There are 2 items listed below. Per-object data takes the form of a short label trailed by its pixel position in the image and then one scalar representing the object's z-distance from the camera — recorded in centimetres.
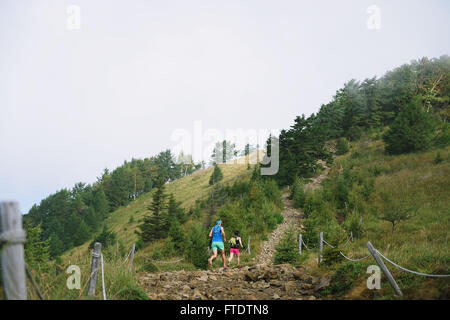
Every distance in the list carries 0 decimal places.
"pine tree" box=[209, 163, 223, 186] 5634
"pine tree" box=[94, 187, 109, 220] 6575
